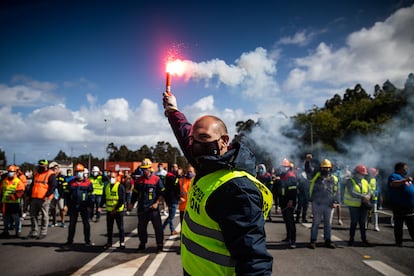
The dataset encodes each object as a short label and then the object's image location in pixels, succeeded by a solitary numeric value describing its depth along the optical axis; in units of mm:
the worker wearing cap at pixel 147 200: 7412
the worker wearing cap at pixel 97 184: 12891
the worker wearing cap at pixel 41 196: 8984
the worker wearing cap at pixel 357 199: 8000
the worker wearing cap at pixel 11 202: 9227
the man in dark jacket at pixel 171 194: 9531
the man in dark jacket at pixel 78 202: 7898
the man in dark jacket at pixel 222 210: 1639
